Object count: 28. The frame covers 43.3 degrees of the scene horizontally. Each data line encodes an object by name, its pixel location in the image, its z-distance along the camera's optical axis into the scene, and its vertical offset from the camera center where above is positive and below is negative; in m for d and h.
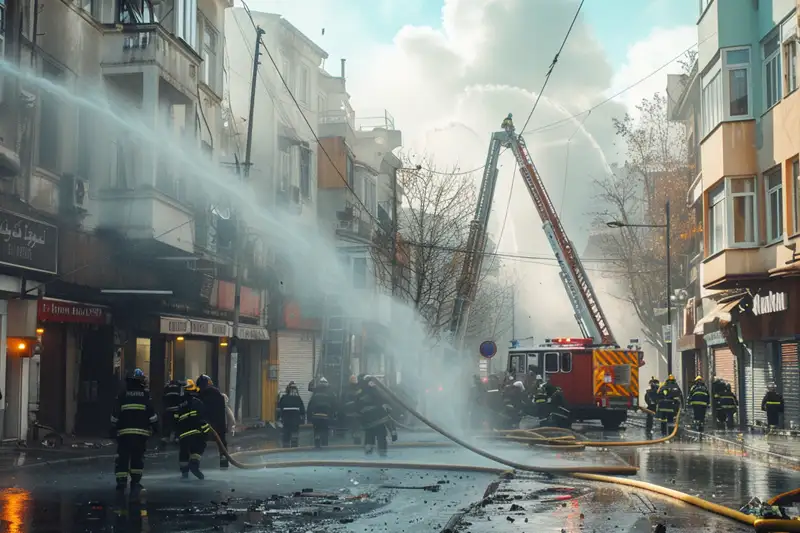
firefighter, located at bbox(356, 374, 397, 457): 18.78 -1.16
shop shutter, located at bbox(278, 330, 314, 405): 35.41 -0.24
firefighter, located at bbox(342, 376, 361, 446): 19.41 -1.12
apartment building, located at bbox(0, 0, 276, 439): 19.73 +3.21
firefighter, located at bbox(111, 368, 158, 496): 13.07 -1.00
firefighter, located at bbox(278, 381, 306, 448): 21.30 -1.32
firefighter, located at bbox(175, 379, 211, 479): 14.34 -1.14
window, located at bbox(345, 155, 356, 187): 43.38 +7.84
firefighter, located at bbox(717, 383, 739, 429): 27.80 -1.37
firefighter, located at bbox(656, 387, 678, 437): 26.14 -1.39
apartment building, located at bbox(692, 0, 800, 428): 23.41 +4.51
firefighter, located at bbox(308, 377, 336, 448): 19.97 -1.14
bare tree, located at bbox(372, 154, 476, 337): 36.91 +4.73
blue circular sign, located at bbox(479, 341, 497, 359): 29.43 +0.13
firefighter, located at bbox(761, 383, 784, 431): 25.48 -1.29
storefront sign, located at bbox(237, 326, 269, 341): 28.86 +0.55
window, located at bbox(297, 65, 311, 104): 40.56 +10.74
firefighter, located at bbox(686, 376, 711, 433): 27.00 -1.27
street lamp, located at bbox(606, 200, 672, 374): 37.69 +1.73
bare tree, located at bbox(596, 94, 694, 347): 43.47 +6.61
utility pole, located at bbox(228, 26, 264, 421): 25.78 +2.06
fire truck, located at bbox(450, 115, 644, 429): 28.45 +0.29
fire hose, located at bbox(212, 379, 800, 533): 11.16 -1.71
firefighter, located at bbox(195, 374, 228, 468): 15.90 -0.86
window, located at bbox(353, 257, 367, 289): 38.41 +3.15
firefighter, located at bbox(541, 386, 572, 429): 24.86 -1.36
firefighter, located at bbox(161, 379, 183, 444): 15.91 -0.84
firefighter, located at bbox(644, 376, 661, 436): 32.12 -1.35
